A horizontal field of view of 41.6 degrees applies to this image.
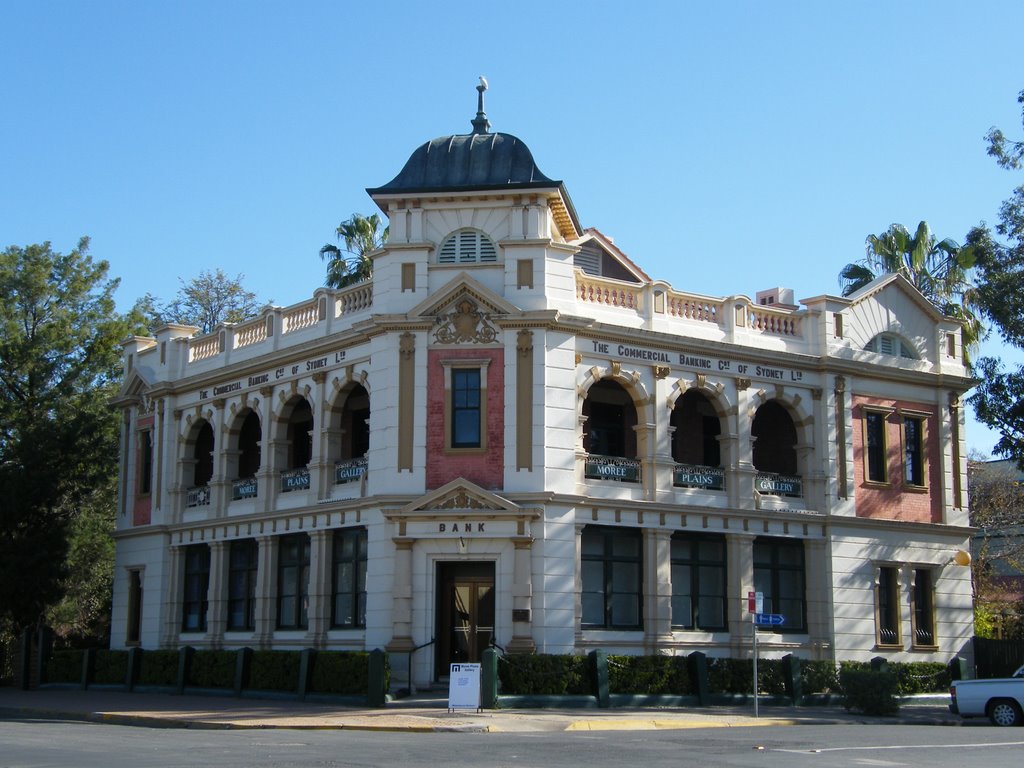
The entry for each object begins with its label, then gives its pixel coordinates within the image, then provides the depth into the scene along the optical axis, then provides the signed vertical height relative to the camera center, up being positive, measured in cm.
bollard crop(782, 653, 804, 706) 3102 -115
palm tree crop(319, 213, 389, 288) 4566 +1277
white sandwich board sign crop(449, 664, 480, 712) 2570 -113
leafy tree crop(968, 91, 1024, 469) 3488 +831
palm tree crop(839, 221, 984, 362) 4291 +1156
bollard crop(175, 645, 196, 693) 3450 -96
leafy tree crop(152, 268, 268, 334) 6041 +1424
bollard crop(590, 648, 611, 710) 2864 -107
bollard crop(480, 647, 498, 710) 2686 -108
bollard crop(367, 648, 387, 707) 2784 -111
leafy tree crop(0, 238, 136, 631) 4047 +691
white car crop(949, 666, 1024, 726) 2553 -131
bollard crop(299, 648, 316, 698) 3056 -94
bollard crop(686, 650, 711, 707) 3000 -106
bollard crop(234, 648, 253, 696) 3262 -109
